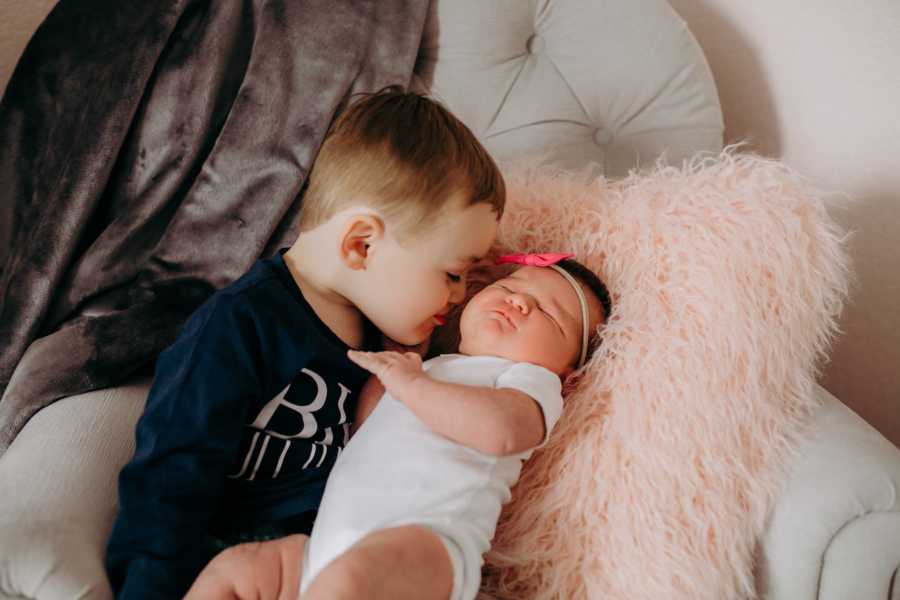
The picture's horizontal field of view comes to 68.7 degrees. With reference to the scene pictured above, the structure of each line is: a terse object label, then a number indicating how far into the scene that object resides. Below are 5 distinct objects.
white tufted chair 0.78
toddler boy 0.82
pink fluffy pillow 0.86
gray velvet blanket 1.15
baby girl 0.73
